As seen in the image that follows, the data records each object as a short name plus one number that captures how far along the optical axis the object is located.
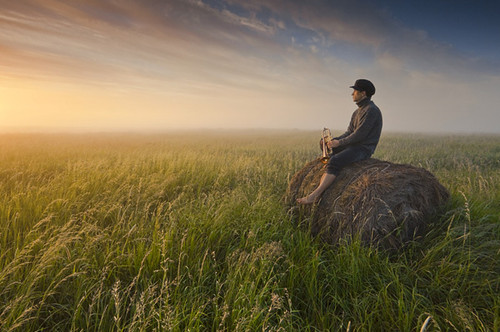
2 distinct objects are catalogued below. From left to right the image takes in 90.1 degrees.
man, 4.47
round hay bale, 3.53
